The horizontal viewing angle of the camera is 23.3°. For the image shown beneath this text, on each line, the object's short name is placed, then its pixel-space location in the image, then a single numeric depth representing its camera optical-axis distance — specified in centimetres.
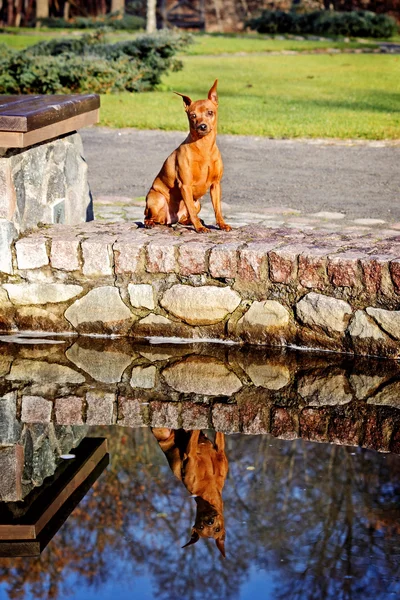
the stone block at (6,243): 594
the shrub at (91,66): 1532
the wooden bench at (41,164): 580
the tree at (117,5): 3328
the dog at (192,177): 557
